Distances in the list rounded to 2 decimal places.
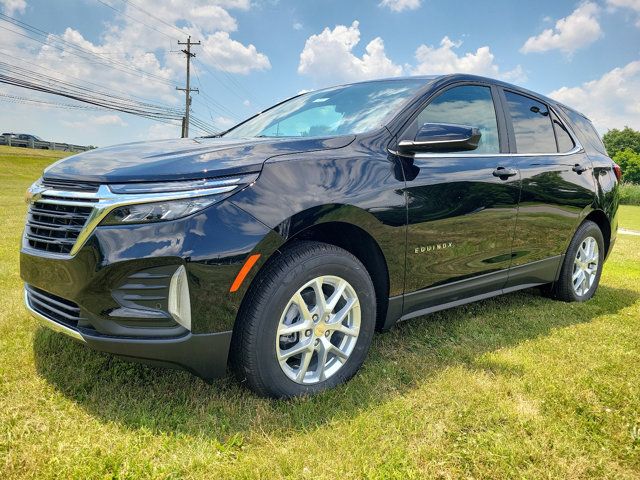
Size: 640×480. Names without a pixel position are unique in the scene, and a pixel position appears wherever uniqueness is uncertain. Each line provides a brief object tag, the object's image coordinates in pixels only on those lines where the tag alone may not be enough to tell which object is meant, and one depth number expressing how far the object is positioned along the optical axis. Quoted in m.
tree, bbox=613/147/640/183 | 77.38
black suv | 2.01
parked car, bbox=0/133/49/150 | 39.22
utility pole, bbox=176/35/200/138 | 35.73
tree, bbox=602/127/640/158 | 83.44
